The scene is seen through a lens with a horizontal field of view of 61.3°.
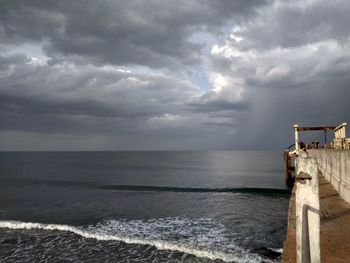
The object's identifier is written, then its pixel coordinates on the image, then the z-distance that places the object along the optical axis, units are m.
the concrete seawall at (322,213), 3.82
